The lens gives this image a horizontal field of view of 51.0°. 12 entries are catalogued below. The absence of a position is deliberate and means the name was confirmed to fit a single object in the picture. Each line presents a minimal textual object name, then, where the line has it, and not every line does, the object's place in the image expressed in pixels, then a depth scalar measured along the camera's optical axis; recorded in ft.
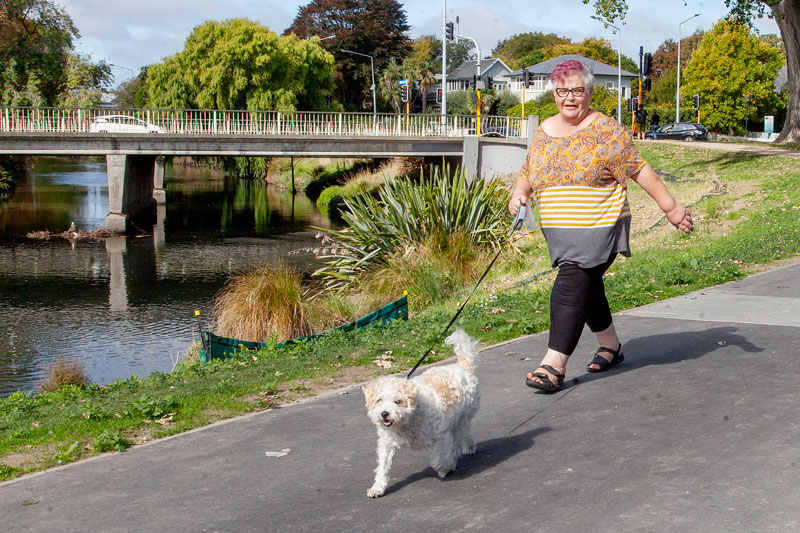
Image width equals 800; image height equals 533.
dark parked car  186.29
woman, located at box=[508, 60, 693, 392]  18.79
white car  140.46
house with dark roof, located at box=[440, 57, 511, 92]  381.81
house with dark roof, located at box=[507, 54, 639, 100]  328.70
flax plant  52.65
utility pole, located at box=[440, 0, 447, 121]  158.91
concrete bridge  130.52
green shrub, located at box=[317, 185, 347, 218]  161.88
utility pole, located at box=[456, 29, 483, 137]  123.07
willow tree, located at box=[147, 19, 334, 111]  195.11
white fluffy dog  14.33
